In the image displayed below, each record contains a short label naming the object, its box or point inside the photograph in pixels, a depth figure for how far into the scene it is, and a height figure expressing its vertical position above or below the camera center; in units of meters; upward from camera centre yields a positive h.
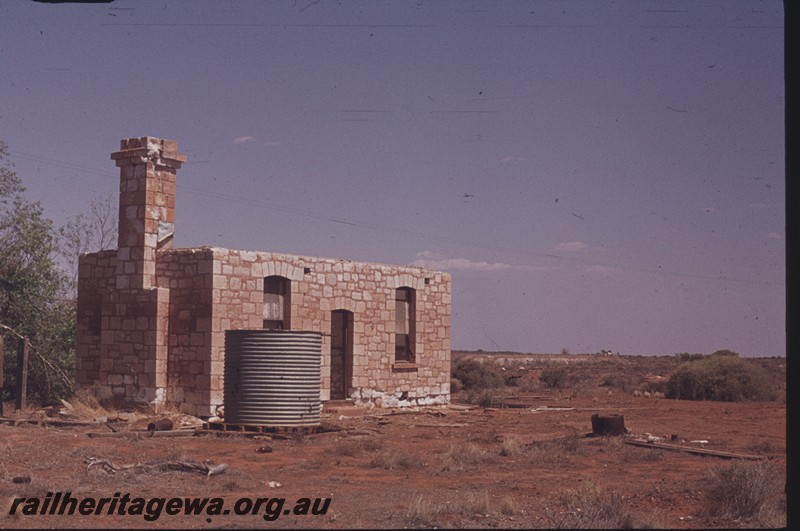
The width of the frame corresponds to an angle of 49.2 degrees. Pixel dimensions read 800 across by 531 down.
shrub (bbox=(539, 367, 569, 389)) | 34.59 -1.90
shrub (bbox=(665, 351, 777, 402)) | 28.31 -1.60
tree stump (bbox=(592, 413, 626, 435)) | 15.59 -1.67
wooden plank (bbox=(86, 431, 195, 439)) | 14.53 -1.85
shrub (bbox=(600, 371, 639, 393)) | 33.94 -2.08
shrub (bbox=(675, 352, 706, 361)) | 54.75 -1.54
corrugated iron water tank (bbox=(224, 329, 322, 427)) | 15.41 -0.89
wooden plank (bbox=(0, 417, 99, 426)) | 16.46 -1.86
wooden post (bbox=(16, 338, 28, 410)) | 18.58 -1.09
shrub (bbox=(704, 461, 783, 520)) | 8.57 -1.60
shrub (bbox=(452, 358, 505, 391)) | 33.53 -1.81
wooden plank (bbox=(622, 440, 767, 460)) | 12.91 -1.84
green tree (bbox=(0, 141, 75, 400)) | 21.69 +0.56
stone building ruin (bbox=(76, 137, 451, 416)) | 18.14 +0.53
